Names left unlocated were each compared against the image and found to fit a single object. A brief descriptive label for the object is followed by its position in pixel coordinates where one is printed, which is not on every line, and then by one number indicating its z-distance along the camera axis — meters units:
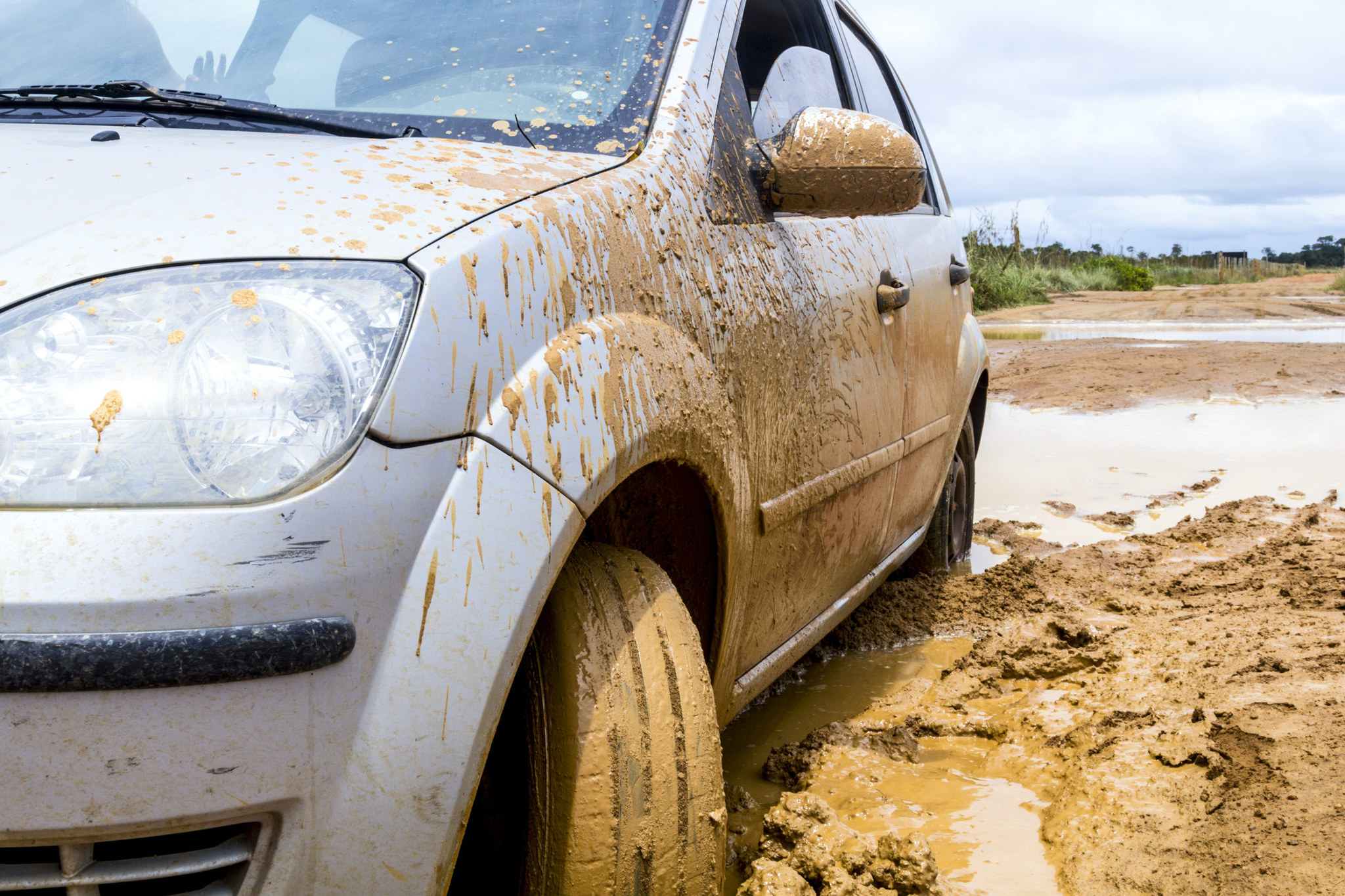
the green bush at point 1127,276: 30.36
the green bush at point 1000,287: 20.73
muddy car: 0.93
